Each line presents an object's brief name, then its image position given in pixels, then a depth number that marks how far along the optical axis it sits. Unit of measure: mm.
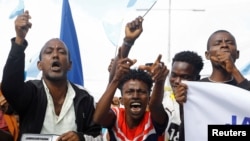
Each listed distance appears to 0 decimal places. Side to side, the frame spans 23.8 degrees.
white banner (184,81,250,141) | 3498
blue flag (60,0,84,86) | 5645
